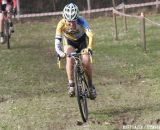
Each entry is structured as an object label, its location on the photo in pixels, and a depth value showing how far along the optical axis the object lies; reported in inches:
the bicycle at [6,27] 1067.3
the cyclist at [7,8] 1074.1
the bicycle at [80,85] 543.3
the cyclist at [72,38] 557.0
